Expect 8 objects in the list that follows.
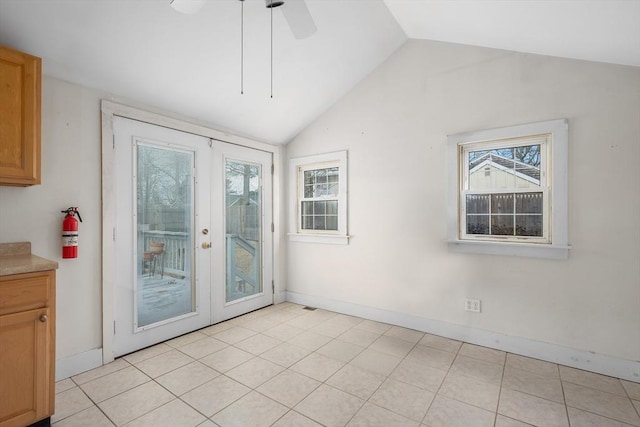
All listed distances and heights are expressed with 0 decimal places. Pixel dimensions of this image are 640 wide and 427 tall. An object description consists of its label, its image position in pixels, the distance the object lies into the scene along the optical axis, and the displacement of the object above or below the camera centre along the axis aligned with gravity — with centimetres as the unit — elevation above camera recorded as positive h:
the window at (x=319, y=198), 402 +21
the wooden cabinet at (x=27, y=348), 169 -79
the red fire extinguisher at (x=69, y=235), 239 -17
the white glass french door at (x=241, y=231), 363 -24
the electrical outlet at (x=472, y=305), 307 -94
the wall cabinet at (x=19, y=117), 192 +63
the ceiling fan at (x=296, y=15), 161 +129
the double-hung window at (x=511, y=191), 269 +22
